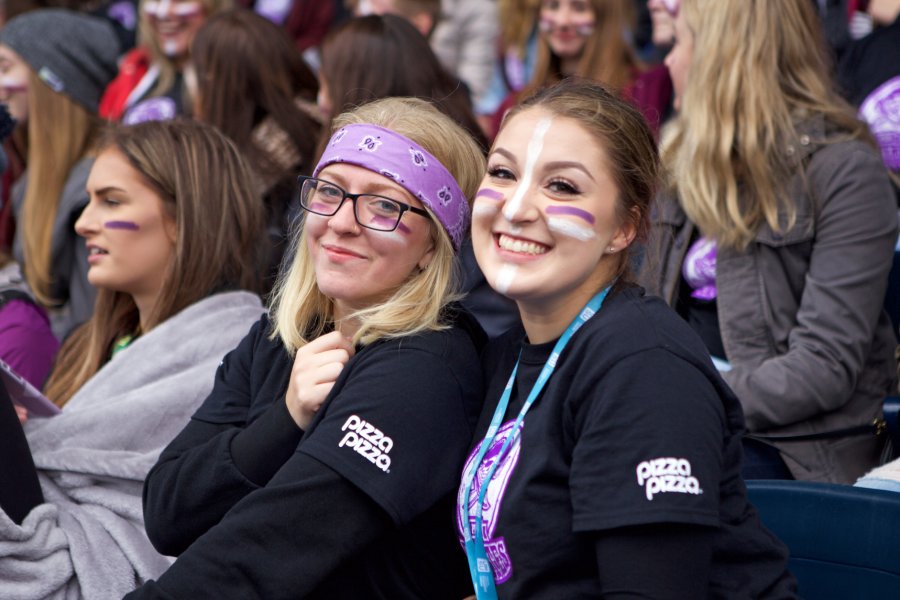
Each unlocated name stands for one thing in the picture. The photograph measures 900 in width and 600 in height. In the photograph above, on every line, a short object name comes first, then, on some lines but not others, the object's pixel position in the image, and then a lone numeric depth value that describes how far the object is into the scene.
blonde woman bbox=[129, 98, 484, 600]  2.08
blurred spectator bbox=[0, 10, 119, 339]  4.65
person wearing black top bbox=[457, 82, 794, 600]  1.79
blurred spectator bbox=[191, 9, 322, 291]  4.60
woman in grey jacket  3.17
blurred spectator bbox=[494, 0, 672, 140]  5.30
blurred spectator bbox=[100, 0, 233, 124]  5.94
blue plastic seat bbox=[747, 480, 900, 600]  2.19
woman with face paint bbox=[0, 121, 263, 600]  2.61
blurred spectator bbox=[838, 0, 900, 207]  3.97
